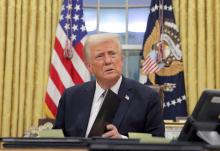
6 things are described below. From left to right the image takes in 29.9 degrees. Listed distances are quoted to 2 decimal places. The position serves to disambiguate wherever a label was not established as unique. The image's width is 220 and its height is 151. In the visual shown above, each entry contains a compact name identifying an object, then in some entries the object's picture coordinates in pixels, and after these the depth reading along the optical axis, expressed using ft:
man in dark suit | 8.60
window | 18.45
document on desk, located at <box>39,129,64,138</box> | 6.33
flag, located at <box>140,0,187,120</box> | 16.34
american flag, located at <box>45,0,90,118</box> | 16.39
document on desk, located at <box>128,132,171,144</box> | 5.48
